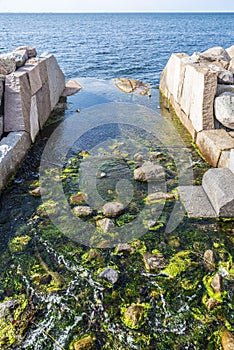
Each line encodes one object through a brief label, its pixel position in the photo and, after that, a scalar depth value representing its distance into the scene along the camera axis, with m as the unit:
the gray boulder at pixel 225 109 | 6.54
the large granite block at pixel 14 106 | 6.46
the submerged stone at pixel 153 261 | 3.83
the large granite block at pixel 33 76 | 7.31
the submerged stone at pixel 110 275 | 3.63
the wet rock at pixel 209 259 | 3.85
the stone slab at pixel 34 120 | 7.13
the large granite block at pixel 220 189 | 4.56
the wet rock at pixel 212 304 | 3.30
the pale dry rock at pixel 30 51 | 8.87
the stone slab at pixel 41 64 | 8.12
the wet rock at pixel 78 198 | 5.13
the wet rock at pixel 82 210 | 4.79
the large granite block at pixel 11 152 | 5.36
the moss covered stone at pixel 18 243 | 4.10
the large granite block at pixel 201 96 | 6.70
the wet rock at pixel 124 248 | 4.09
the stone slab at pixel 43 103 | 7.95
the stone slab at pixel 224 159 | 5.65
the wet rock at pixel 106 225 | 4.46
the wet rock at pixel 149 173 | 5.68
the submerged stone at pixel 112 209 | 4.78
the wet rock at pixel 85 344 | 2.88
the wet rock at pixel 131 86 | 11.71
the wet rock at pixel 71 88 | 11.31
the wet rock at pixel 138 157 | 6.49
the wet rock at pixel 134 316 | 3.12
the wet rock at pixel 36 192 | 5.26
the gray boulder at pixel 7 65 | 7.12
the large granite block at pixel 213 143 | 5.95
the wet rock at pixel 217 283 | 3.50
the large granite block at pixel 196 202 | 4.73
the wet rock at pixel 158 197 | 5.15
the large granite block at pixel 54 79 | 9.27
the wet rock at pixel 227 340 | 2.88
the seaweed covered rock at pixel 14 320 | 2.97
